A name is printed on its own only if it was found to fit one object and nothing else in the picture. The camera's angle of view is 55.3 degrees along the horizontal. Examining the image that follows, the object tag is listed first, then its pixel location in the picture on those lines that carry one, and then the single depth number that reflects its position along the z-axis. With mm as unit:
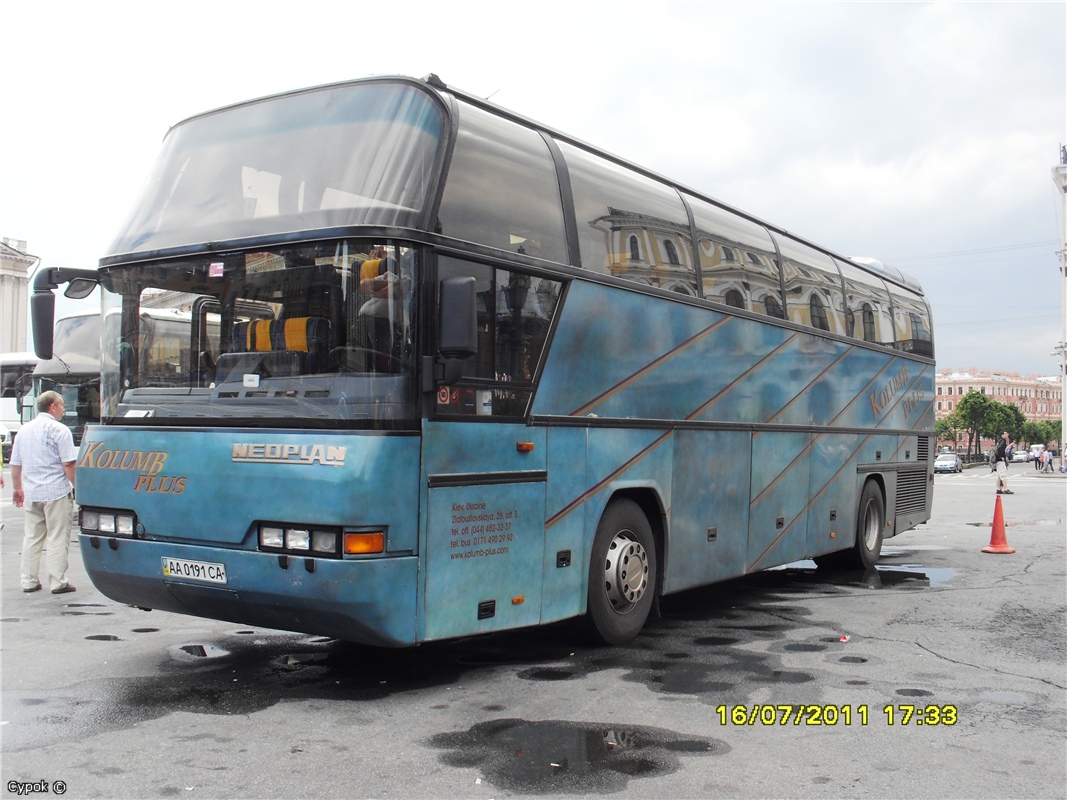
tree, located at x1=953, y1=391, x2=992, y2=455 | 114875
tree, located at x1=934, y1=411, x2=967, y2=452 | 125994
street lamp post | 91000
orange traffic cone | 15016
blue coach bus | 5641
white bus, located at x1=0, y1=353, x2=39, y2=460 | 30938
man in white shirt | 9500
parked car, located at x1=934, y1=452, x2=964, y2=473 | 70938
